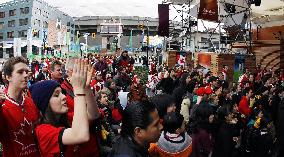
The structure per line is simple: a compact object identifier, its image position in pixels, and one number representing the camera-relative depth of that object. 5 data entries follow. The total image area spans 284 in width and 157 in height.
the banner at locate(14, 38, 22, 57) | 17.60
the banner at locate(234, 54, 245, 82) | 12.57
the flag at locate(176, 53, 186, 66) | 15.17
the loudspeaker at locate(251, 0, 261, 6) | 11.26
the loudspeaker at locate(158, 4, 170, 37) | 16.80
